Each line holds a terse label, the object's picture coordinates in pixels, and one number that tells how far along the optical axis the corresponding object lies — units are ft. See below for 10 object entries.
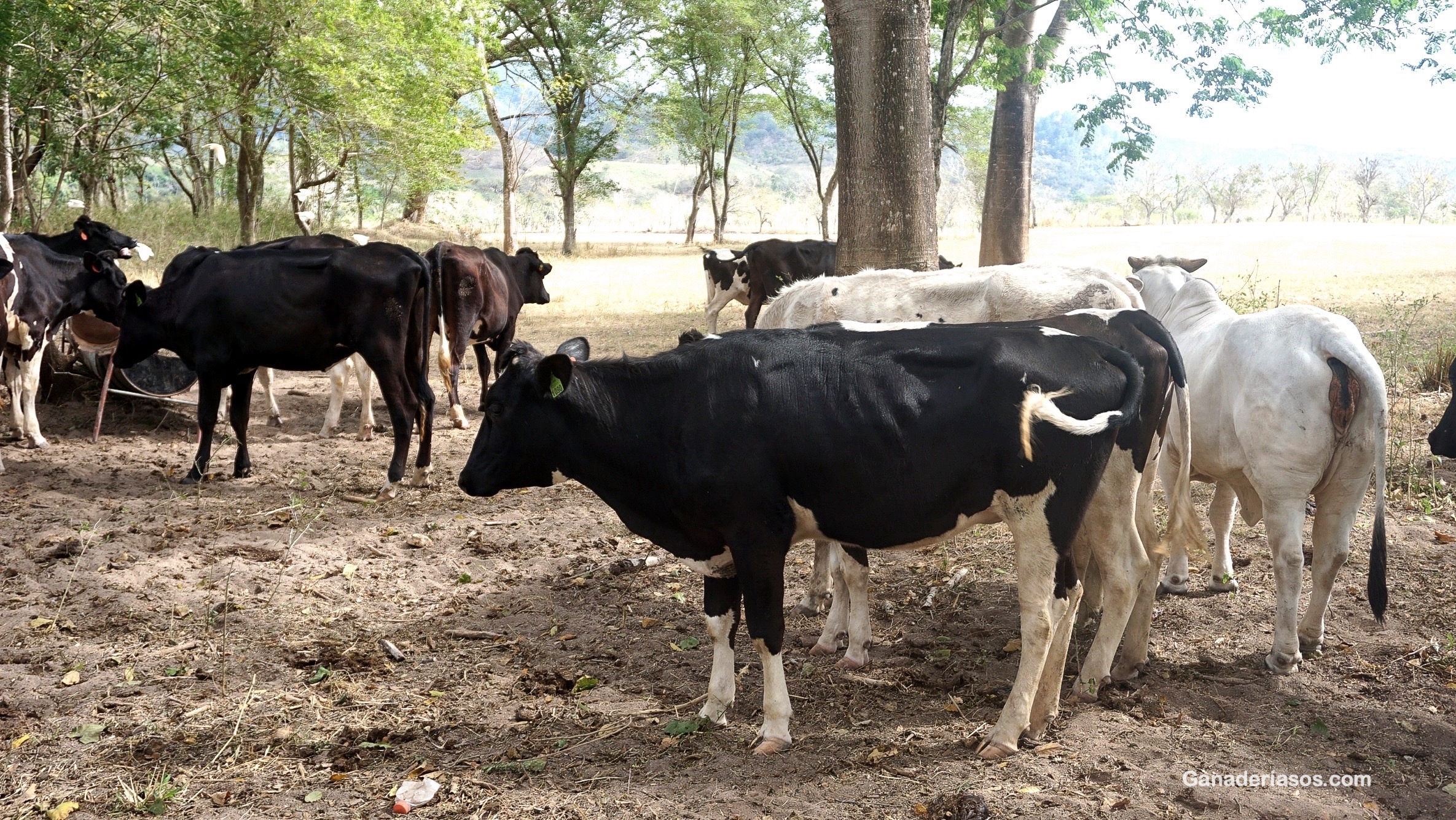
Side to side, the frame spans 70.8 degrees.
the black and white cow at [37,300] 30.22
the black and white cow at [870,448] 13.38
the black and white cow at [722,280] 55.21
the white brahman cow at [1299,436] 15.88
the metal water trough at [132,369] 32.58
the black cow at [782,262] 51.83
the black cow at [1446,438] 19.47
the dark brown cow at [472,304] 33.50
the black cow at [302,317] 26.40
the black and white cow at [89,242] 36.24
